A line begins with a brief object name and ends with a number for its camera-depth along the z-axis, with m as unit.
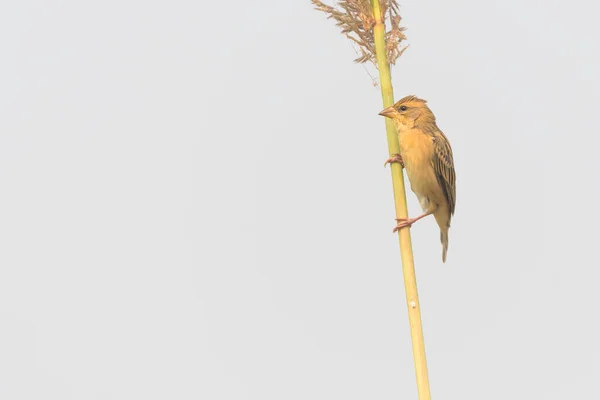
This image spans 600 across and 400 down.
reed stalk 5.83
